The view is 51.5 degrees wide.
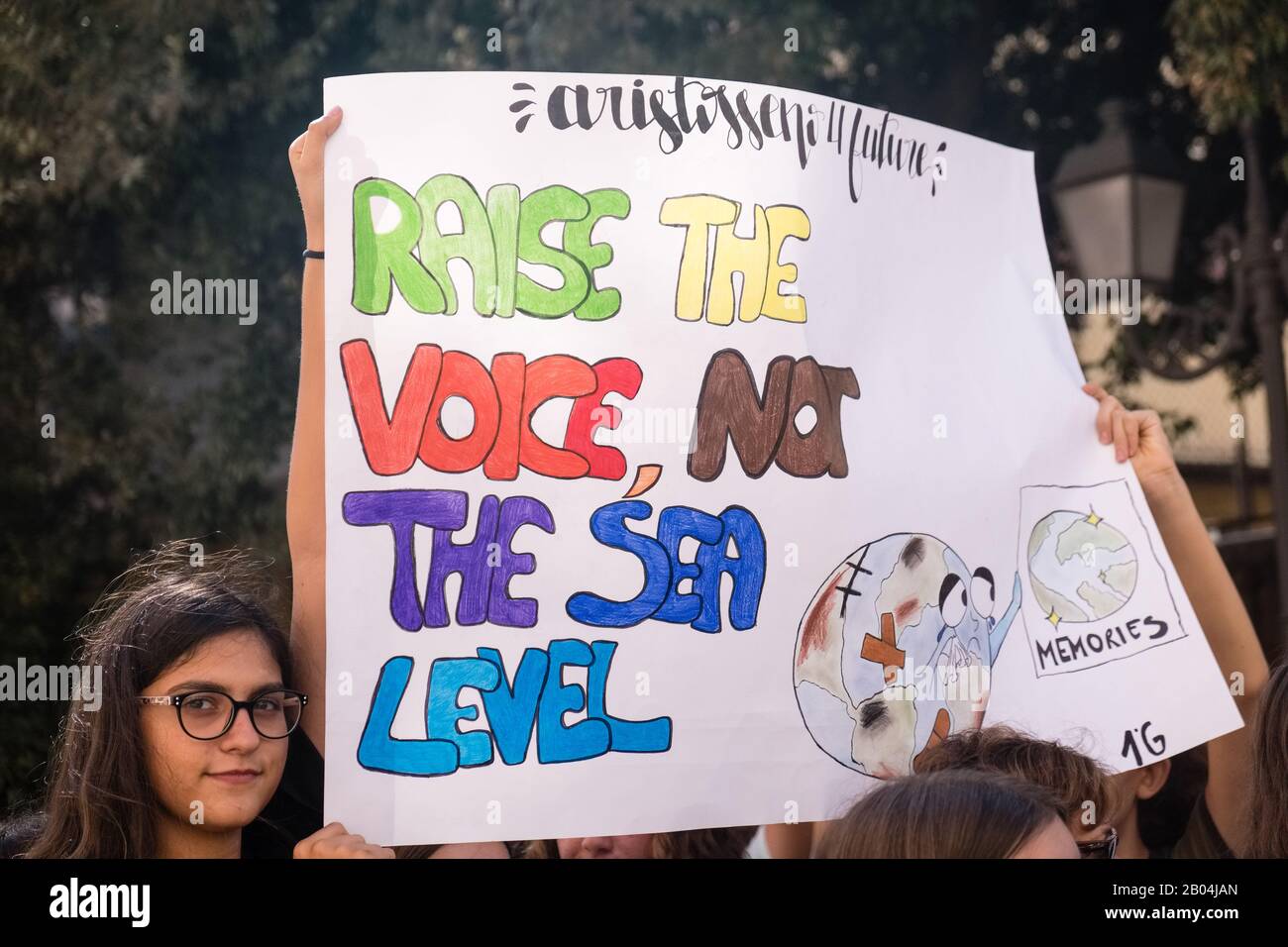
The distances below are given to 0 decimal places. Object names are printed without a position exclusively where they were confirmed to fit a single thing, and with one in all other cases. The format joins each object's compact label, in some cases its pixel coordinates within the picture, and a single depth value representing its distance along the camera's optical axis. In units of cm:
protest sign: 201
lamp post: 424
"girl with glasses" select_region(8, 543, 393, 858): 197
